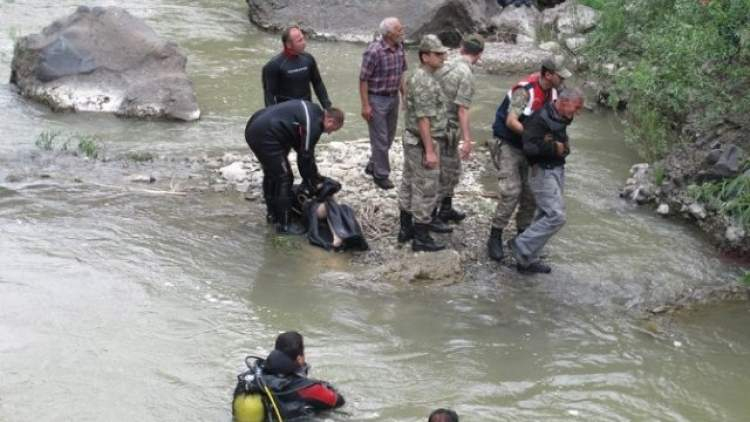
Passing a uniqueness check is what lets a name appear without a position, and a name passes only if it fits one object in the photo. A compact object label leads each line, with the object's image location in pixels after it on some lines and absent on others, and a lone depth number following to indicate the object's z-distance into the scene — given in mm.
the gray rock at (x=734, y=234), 15883
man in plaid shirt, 16687
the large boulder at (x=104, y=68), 23250
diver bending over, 15016
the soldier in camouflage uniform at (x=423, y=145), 14578
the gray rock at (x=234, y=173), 18464
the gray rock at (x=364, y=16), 33125
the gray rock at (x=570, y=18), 31500
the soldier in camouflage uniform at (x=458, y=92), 14844
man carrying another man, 14016
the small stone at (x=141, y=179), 18281
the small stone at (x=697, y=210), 17005
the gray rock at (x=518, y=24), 33312
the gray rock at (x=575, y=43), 28319
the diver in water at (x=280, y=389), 10305
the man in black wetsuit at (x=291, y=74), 16687
